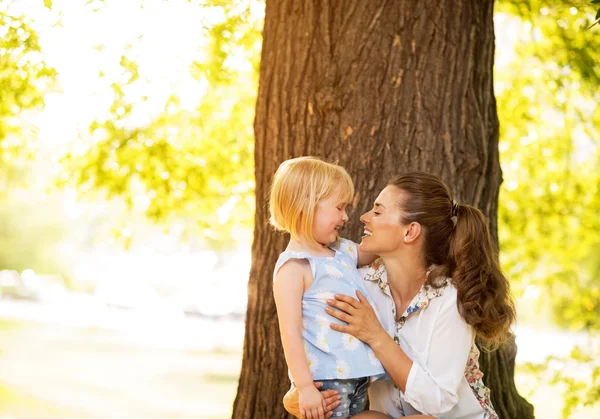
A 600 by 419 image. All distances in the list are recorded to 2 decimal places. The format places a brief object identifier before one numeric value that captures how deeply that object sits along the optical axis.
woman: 2.99
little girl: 2.93
